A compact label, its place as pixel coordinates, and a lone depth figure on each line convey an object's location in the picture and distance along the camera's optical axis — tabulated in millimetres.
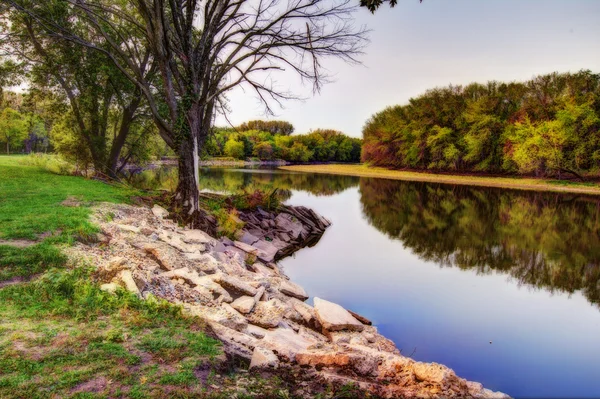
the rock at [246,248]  11232
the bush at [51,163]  20156
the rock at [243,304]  5801
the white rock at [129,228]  7800
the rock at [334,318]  6726
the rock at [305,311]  6867
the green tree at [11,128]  43719
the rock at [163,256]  6516
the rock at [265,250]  11844
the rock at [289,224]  16562
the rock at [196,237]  8959
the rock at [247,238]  12898
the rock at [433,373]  3821
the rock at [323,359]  4035
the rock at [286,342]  4340
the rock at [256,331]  4898
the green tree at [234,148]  93938
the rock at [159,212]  10595
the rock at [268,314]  5543
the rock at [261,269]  9788
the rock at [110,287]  4910
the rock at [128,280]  4988
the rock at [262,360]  3844
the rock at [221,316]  4836
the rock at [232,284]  6410
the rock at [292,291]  8554
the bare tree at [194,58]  9648
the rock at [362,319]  7906
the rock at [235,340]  4064
